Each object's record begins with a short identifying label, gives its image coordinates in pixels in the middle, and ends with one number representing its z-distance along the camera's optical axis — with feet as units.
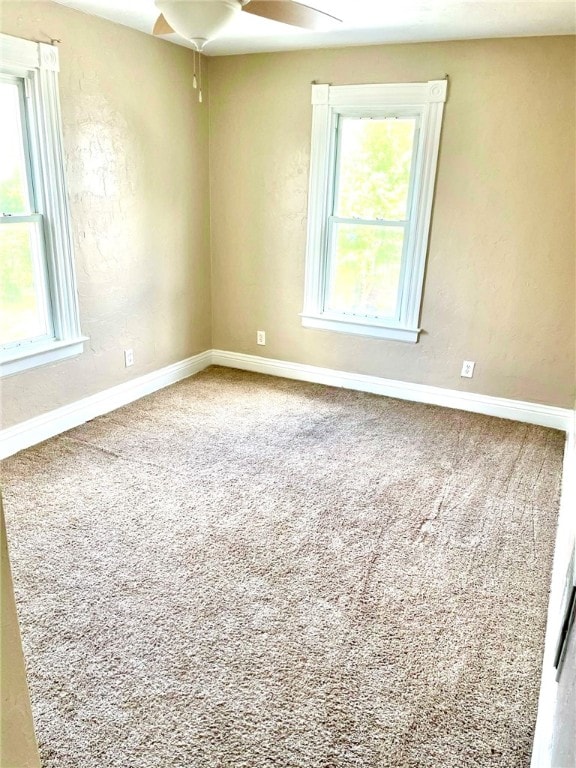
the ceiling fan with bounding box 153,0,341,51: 5.83
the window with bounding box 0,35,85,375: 9.29
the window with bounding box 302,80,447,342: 11.85
